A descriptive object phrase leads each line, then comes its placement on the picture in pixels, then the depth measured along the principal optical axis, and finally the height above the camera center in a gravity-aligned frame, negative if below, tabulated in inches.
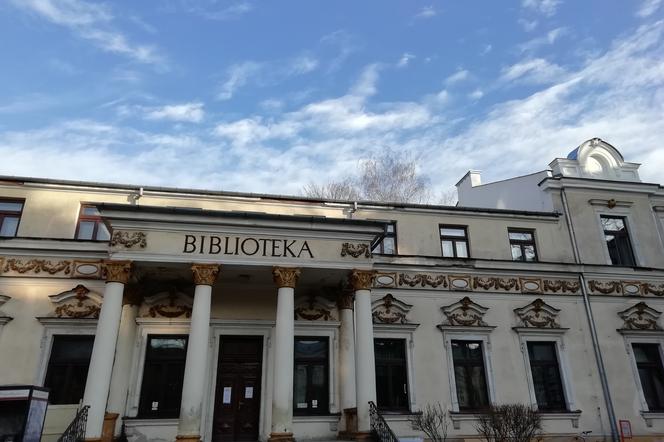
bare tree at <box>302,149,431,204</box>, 1171.3 +503.4
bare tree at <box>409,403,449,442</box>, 556.5 -9.0
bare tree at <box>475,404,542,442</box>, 427.5 -11.2
